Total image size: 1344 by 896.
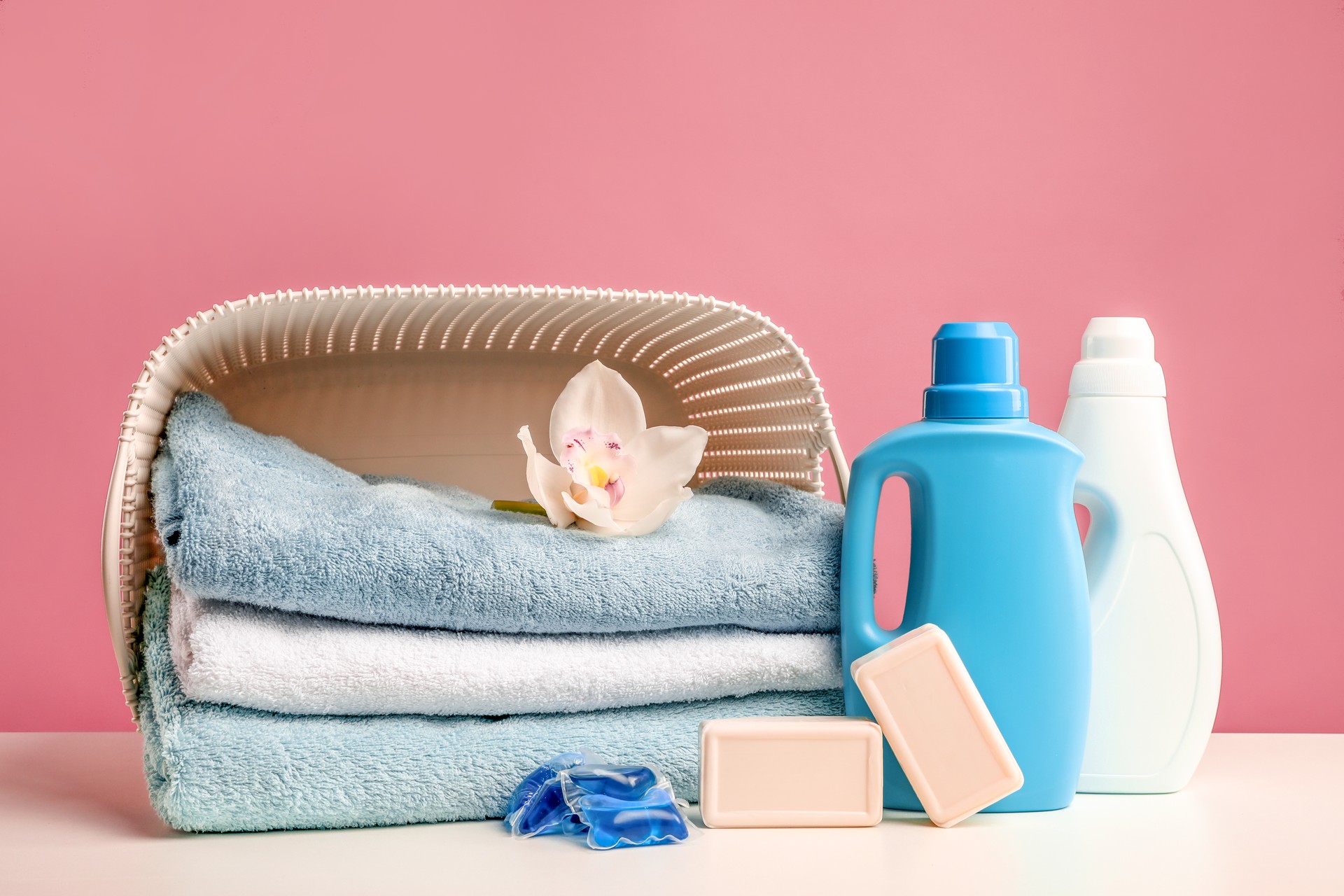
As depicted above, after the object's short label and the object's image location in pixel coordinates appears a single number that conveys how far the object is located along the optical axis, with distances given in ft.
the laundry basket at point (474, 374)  2.17
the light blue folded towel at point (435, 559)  1.74
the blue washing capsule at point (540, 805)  1.77
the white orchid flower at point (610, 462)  2.03
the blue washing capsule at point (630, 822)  1.71
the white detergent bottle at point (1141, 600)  2.01
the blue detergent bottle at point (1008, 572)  1.89
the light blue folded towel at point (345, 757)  1.72
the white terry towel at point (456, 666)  1.73
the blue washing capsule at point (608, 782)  1.76
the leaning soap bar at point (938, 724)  1.79
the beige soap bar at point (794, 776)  1.78
